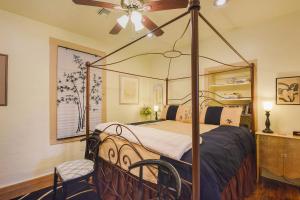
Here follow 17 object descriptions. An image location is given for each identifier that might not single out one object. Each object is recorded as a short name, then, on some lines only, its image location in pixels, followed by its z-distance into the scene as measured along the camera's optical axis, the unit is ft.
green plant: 13.02
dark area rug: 6.54
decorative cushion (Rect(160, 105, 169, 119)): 10.95
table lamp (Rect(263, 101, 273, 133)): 7.73
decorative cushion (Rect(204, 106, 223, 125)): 8.51
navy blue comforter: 3.47
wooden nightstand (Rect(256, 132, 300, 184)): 6.72
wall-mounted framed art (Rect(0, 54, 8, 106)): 6.98
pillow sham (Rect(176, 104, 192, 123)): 9.56
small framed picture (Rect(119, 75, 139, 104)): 11.93
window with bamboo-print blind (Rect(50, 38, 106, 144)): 8.54
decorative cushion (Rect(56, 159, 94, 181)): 5.14
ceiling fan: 4.96
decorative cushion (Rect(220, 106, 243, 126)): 7.96
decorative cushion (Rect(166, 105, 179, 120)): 10.44
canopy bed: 2.94
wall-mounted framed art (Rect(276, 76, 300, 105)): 7.54
